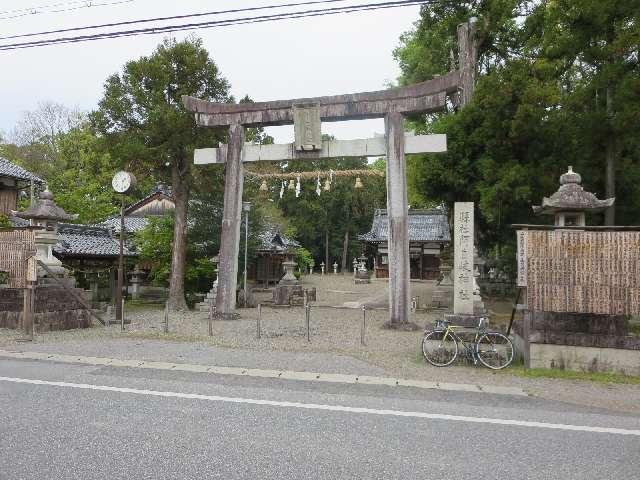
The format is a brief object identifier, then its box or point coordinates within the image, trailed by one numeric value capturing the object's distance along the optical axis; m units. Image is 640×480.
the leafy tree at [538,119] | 13.65
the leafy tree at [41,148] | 34.09
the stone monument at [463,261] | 10.52
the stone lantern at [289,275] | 23.23
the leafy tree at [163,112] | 18.53
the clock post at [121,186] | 14.58
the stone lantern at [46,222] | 14.99
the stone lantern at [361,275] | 40.69
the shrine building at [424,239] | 40.81
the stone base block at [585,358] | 8.14
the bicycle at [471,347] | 8.64
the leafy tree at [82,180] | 26.12
